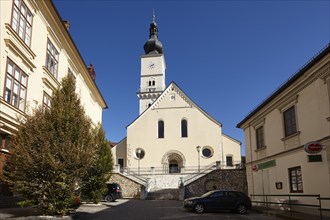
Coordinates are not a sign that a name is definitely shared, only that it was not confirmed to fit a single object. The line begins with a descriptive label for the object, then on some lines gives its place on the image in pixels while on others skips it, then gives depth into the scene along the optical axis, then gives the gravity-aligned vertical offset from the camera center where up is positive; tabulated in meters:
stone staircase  34.86 -1.55
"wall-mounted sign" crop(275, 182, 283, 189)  18.66 -0.34
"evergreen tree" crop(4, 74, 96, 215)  12.30 +0.76
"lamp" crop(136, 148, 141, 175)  46.42 +3.69
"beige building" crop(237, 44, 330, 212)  14.16 +2.17
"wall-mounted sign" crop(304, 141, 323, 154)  14.12 +1.33
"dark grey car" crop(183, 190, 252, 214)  18.87 -1.34
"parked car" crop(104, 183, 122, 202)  26.91 -1.06
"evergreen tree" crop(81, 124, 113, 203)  20.73 +0.41
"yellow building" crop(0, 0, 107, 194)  13.56 +6.04
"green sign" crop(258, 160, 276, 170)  19.88 +0.91
